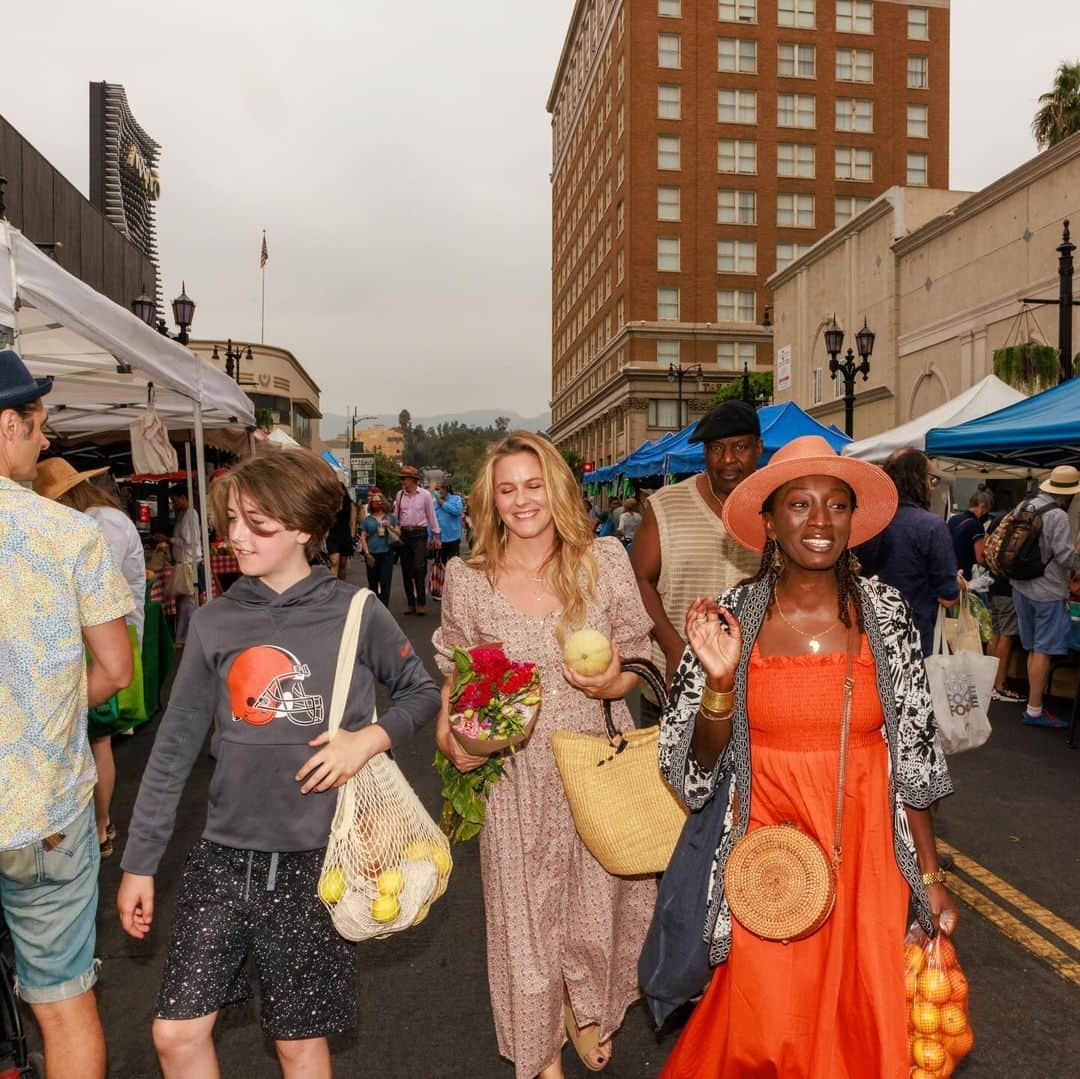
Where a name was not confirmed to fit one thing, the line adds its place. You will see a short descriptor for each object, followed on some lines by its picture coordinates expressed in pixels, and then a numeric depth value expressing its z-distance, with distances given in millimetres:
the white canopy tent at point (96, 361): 4512
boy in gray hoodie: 2363
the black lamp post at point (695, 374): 58016
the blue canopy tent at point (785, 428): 12828
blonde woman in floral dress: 3000
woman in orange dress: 2418
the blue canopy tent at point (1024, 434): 8008
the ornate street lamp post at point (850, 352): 19750
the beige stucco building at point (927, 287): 22094
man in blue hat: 2350
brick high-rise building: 64062
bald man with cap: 4191
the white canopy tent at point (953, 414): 11562
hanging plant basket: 13742
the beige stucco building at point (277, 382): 70862
